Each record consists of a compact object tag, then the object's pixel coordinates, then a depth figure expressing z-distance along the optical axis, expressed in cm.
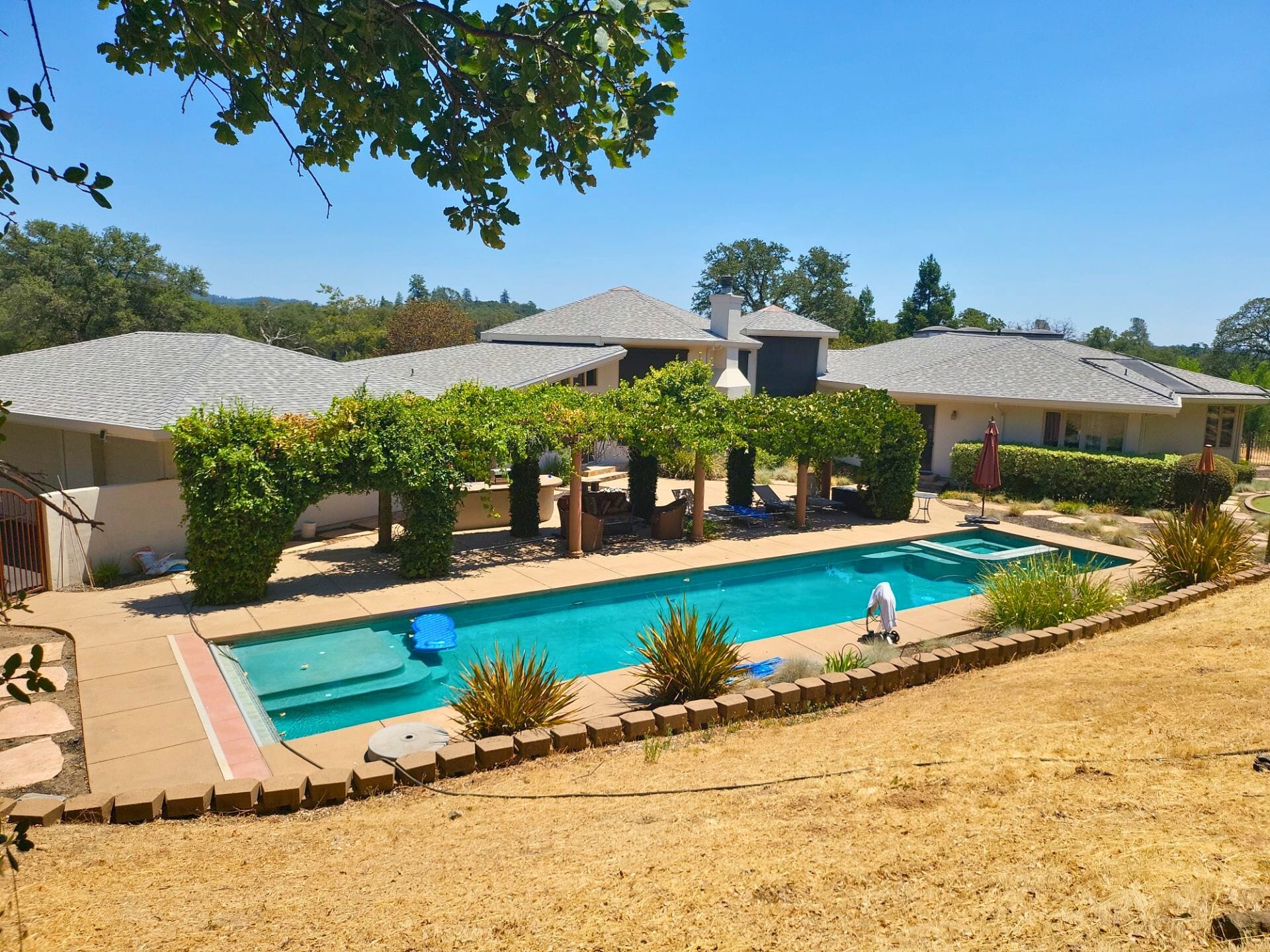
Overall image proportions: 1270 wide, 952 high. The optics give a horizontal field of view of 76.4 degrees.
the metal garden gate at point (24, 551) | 1263
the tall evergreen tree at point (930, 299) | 7144
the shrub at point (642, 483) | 1988
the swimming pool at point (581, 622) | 999
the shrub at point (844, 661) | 960
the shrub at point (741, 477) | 2153
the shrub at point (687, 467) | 1930
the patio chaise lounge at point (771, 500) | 2091
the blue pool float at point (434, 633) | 1148
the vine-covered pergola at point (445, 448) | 1218
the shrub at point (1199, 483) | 2034
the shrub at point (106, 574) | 1367
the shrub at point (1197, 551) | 1260
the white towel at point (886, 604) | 1129
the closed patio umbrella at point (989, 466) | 2020
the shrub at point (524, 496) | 1766
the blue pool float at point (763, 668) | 998
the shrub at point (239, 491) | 1200
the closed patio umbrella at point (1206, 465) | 1992
